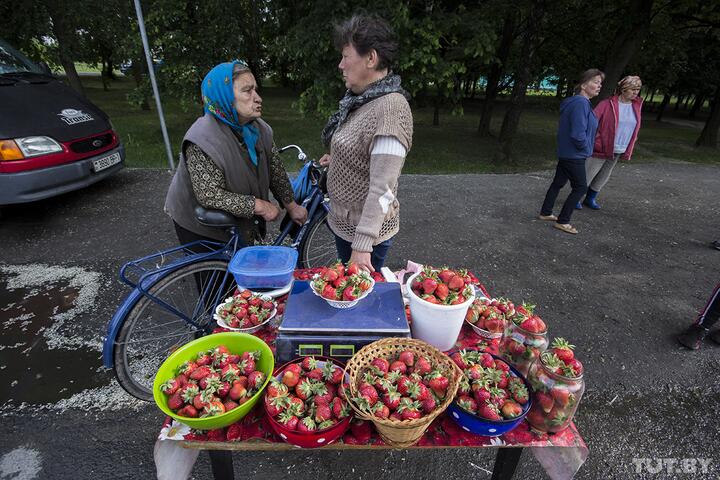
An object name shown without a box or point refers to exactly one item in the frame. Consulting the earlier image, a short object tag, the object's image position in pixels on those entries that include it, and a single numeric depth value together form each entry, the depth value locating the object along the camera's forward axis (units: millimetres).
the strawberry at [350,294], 1535
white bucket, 1498
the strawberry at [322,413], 1233
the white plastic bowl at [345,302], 1543
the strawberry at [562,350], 1372
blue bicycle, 2066
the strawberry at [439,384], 1303
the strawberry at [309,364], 1399
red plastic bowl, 1193
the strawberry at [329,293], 1550
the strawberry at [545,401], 1307
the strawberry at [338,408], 1257
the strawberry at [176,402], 1259
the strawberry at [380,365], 1337
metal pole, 5289
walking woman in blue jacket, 4477
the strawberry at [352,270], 1645
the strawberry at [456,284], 1578
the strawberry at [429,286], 1562
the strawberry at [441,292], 1538
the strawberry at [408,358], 1396
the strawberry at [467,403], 1291
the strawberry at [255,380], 1331
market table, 1293
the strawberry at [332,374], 1365
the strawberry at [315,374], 1359
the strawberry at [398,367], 1353
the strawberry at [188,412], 1238
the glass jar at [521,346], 1508
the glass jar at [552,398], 1274
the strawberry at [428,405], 1230
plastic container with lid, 1965
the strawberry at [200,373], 1338
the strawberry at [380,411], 1202
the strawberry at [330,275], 1596
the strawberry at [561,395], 1272
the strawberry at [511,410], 1260
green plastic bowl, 1213
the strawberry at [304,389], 1293
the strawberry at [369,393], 1236
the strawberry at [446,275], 1616
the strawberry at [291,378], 1327
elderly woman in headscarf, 2090
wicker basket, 1163
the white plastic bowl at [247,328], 1677
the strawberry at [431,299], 1517
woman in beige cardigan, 1765
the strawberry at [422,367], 1360
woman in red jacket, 5146
